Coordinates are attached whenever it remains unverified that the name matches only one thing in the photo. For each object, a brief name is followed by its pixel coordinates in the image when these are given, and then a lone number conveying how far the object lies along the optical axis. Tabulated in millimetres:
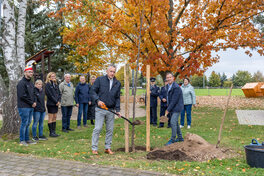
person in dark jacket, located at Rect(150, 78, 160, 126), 9727
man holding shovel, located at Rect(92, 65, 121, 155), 5582
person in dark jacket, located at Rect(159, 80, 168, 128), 9388
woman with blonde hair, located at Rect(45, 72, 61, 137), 7569
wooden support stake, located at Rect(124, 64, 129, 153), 5768
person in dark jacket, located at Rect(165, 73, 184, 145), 6316
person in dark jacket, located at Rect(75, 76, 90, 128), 9189
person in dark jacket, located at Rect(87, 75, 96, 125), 10055
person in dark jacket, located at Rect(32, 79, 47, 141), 6797
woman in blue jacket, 9116
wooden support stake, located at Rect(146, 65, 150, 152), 5906
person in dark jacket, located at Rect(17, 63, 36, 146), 6176
